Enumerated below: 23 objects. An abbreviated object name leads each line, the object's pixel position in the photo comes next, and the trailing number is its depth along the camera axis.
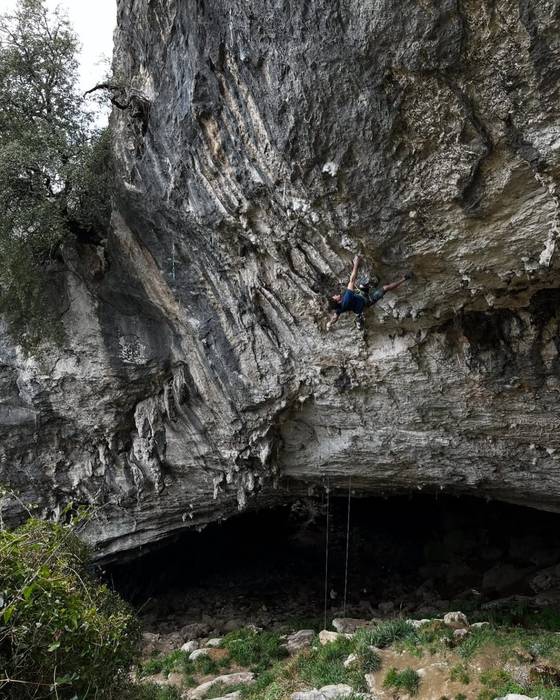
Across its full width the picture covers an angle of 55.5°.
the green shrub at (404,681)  8.72
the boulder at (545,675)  8.13
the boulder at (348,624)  12.70
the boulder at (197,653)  12.75
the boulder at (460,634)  9.72
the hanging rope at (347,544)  13.53
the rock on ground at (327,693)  8.64
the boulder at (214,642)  13.59
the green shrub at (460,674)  8.55
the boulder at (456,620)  10.52
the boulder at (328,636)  10.97
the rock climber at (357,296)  7.77
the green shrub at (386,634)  10.17
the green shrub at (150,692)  7.60
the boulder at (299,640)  12.30
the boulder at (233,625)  15.45
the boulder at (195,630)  15.34
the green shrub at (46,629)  5.16
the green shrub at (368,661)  9.41
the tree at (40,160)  10.76
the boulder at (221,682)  10.84
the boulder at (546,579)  14.55
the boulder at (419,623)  10.58
